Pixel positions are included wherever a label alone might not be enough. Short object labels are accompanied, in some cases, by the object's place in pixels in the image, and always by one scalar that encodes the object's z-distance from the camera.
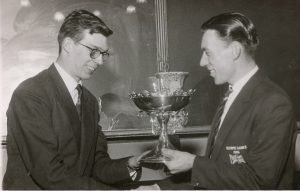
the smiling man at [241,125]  1.40
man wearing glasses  1.58
